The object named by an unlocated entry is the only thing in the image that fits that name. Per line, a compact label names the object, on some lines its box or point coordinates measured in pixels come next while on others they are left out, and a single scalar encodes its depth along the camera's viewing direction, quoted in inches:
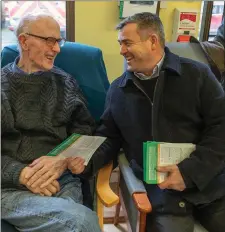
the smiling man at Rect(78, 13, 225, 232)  56.4
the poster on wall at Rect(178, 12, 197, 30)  86.4
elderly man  54.6
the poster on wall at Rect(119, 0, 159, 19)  82.7
